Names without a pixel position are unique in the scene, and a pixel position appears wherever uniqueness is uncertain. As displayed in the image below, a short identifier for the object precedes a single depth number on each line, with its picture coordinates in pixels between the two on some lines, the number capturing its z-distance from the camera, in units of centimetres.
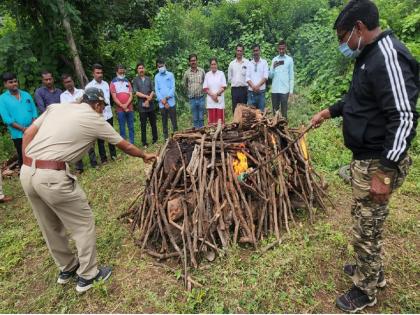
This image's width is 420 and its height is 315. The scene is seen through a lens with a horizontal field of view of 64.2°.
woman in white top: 838
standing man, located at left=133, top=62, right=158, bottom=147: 841
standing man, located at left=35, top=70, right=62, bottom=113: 687
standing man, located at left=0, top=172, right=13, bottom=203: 636
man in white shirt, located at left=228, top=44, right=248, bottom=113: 855
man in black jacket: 246
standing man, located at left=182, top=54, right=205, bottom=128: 858
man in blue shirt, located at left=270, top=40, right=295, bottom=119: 831
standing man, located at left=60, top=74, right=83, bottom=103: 690
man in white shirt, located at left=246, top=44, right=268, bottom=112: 838
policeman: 340
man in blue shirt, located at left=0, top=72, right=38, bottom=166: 657
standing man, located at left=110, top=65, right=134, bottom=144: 802
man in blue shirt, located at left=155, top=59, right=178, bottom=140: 855
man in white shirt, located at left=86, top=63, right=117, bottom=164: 744
